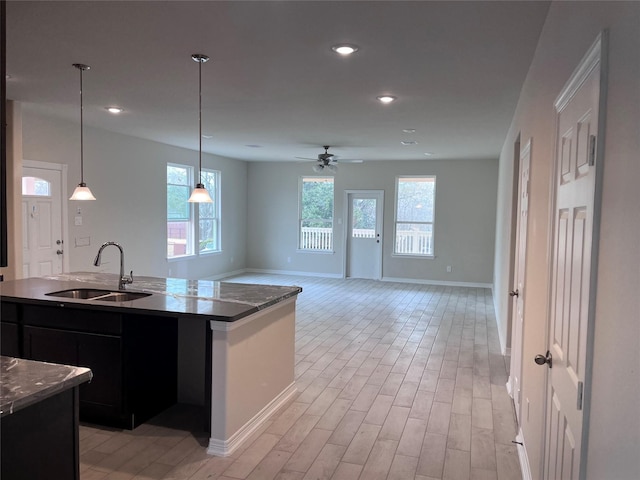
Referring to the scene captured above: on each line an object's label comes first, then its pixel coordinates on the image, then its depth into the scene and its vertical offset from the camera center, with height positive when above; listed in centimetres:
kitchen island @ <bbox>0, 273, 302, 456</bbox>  287 -86
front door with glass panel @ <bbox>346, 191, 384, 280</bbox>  1003 -30
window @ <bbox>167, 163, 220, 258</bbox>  828 +3
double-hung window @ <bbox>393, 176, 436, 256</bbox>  970 +16
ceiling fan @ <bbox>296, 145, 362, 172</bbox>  776 +100
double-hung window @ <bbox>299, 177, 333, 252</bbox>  1040 +16
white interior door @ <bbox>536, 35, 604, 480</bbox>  131 -14
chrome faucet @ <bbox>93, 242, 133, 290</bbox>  359 -50
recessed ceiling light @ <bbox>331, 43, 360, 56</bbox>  297 +112
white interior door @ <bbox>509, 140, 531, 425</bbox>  324 -40
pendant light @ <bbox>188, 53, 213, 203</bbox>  381 +19
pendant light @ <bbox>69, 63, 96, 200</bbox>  388 +18
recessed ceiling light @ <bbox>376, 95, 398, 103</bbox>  426 +115
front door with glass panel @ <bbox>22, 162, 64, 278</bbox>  535 -9
